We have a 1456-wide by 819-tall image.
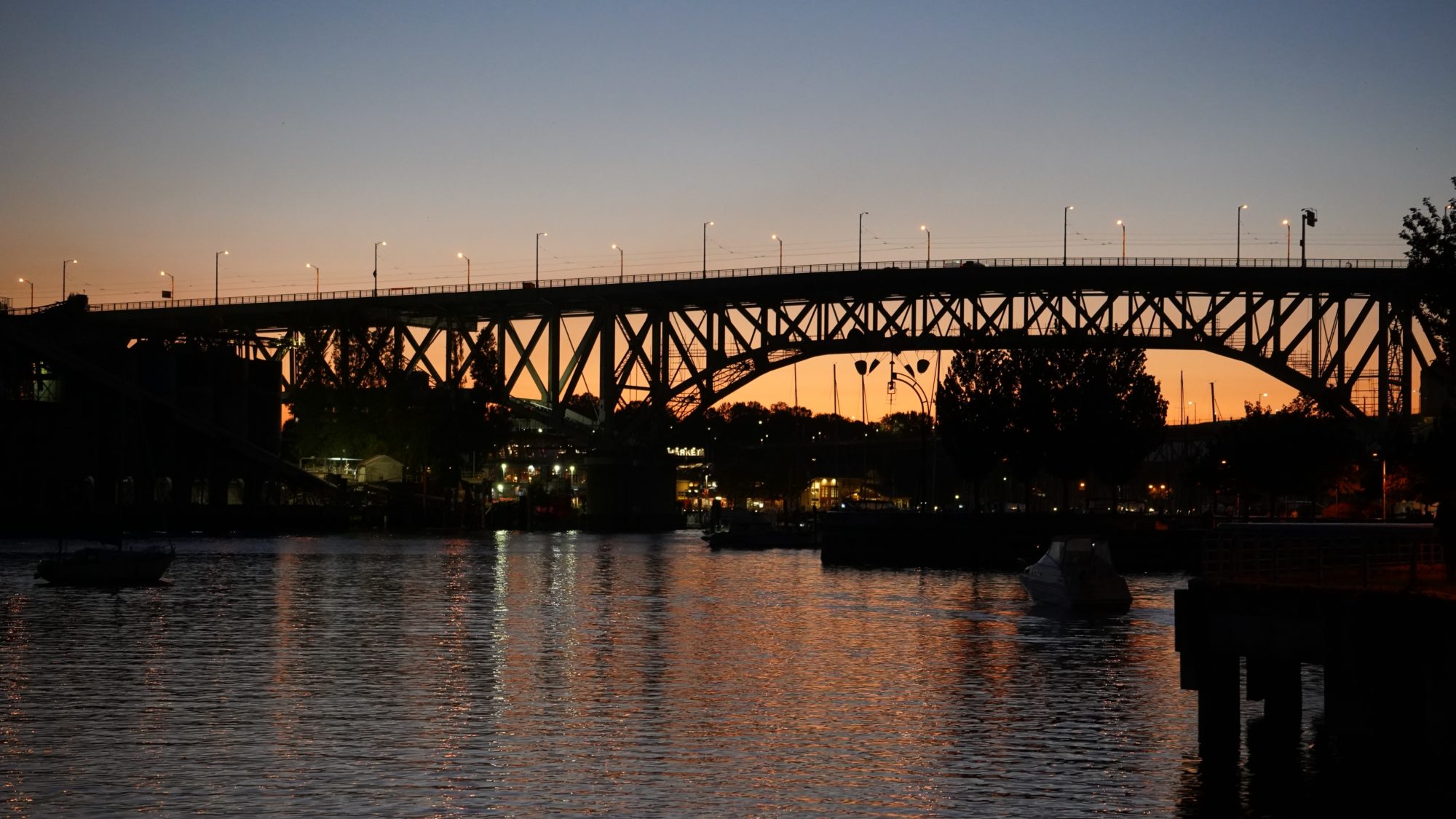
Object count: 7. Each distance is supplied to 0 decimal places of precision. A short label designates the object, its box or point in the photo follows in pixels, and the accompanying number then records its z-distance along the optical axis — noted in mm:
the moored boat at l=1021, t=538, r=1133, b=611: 65125
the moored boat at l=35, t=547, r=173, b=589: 74062
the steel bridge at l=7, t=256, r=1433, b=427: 137000
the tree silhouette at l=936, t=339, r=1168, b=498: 115188
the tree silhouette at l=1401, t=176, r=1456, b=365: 39938
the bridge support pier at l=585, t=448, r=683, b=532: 170375
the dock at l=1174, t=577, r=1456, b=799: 27594
